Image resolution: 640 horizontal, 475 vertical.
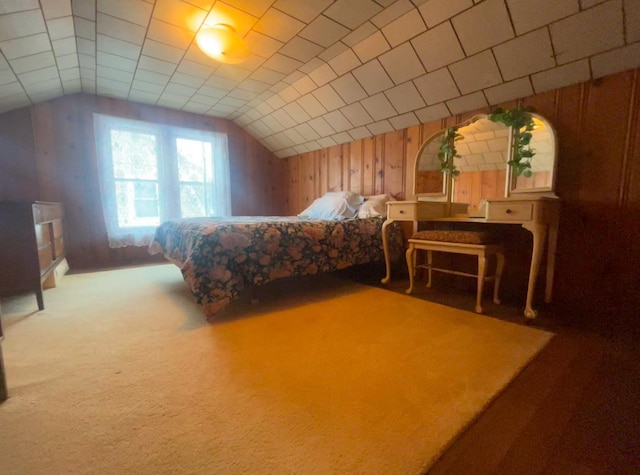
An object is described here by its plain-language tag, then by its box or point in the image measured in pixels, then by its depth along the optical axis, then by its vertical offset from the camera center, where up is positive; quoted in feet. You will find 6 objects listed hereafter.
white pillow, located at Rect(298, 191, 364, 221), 9.90 +0.07
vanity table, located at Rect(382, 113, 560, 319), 5.66 +0.53
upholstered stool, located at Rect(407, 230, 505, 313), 6.14 -0.95
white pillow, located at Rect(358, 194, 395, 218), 9.27 +0.03
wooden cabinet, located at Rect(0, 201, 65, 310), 5.82 -0.88
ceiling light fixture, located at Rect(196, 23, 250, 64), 6.47 +4.13
